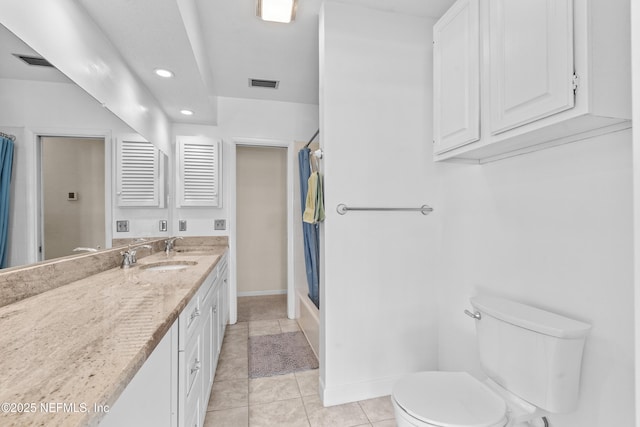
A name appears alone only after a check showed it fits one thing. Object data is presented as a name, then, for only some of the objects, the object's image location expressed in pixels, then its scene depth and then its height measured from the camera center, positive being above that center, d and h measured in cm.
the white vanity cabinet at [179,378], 74 -56
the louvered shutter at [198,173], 292 +40
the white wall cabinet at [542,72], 90 +49
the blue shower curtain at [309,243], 289 -31
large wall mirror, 109 +24
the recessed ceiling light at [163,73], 199 +97
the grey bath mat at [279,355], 218 -117
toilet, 106 -67
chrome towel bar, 179 +2
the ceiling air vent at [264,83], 281 +126
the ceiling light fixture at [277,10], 176 +125
